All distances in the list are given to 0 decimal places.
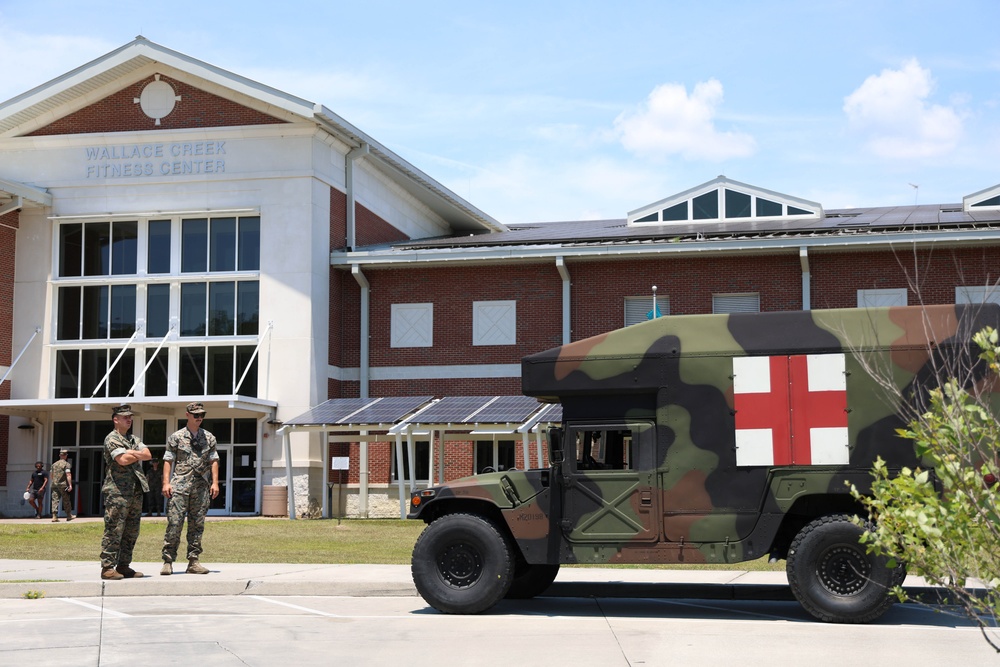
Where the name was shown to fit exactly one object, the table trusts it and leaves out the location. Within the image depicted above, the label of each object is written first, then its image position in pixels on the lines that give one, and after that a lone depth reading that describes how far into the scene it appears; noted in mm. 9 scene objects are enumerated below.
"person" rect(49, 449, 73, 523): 32469
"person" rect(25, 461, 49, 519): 34219
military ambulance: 10789
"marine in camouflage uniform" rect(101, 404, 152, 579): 13328
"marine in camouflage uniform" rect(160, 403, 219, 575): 13852
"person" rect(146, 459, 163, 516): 34656
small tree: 5488
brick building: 34062
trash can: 33469
